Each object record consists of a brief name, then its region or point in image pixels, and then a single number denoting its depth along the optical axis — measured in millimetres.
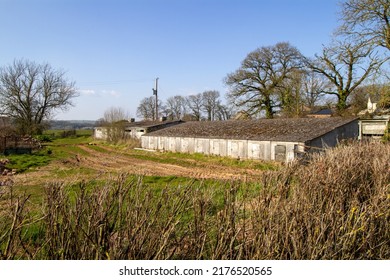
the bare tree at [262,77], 41406
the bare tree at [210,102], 80750
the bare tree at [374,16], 18656
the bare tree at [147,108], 83369
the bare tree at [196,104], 83888
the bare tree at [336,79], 32544
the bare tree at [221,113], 76888
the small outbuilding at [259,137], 20219
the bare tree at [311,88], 39906
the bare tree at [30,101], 47619
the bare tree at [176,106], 88938
